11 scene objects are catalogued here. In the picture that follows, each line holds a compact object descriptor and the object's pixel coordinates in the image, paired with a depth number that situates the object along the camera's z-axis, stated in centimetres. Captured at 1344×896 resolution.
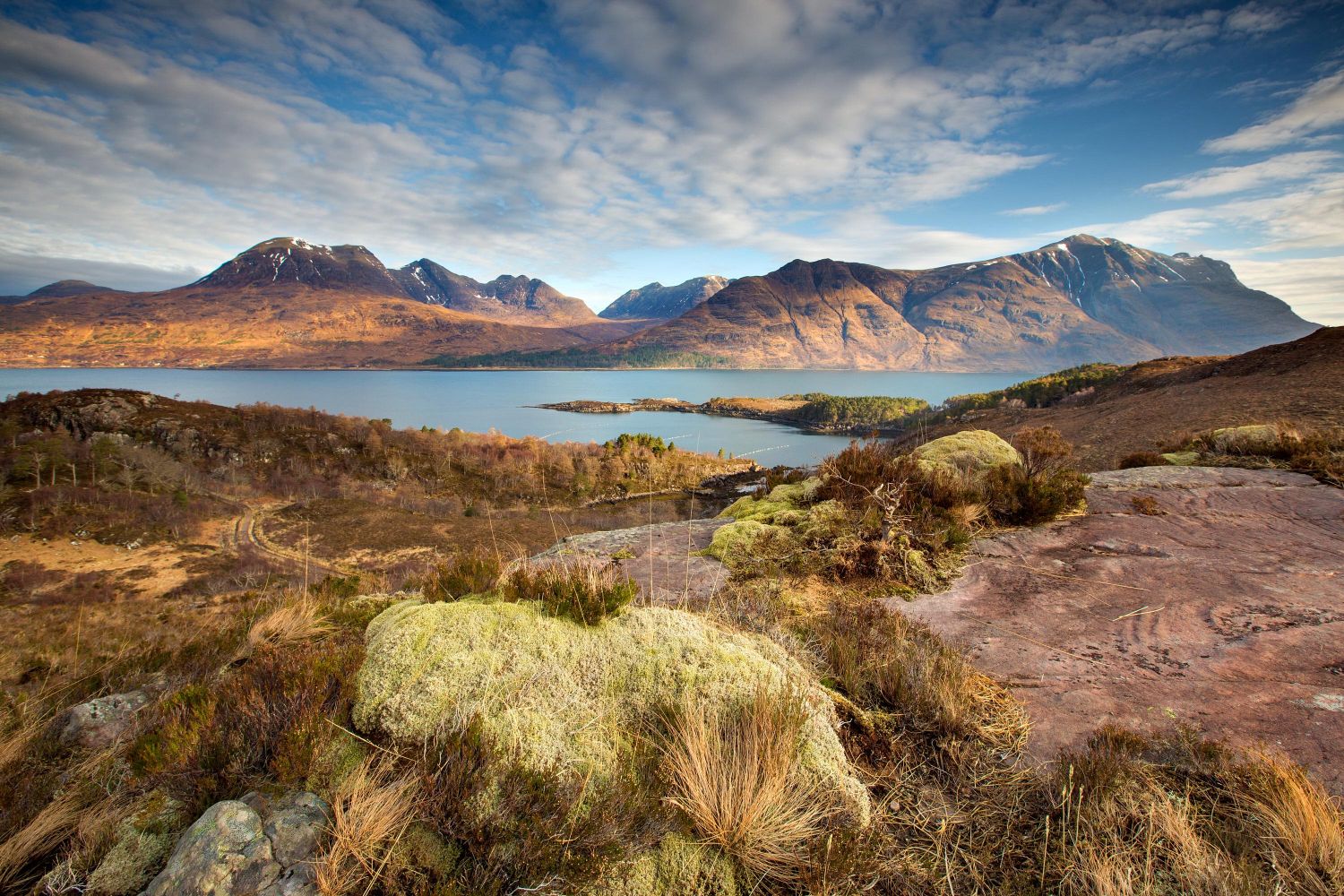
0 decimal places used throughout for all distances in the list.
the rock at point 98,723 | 300
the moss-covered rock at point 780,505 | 612
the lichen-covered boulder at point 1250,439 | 854
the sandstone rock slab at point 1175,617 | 271
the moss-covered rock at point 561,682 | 229
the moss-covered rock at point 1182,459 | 904
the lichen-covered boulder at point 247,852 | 175
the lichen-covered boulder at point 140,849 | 185
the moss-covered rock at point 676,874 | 194
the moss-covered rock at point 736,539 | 554
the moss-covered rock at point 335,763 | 215
